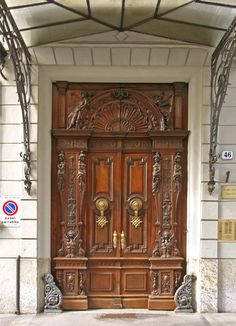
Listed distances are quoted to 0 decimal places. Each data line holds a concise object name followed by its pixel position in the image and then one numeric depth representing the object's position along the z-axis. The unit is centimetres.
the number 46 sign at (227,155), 738
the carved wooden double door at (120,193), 761
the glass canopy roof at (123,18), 620
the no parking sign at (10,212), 736
